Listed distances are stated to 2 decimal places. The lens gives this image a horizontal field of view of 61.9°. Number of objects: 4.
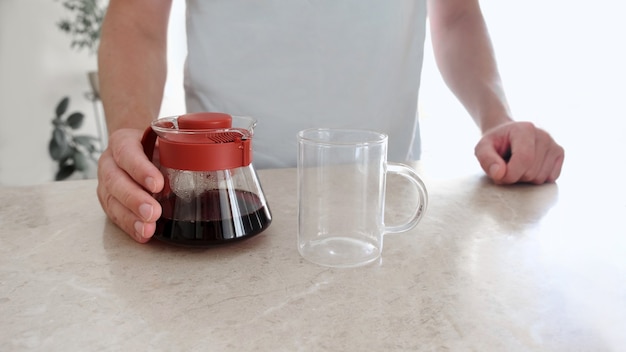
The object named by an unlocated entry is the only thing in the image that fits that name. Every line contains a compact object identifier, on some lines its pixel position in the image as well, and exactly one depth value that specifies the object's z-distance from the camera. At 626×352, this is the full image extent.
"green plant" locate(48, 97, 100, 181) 2.43
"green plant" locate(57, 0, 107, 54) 2.39
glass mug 0.58
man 0.92
